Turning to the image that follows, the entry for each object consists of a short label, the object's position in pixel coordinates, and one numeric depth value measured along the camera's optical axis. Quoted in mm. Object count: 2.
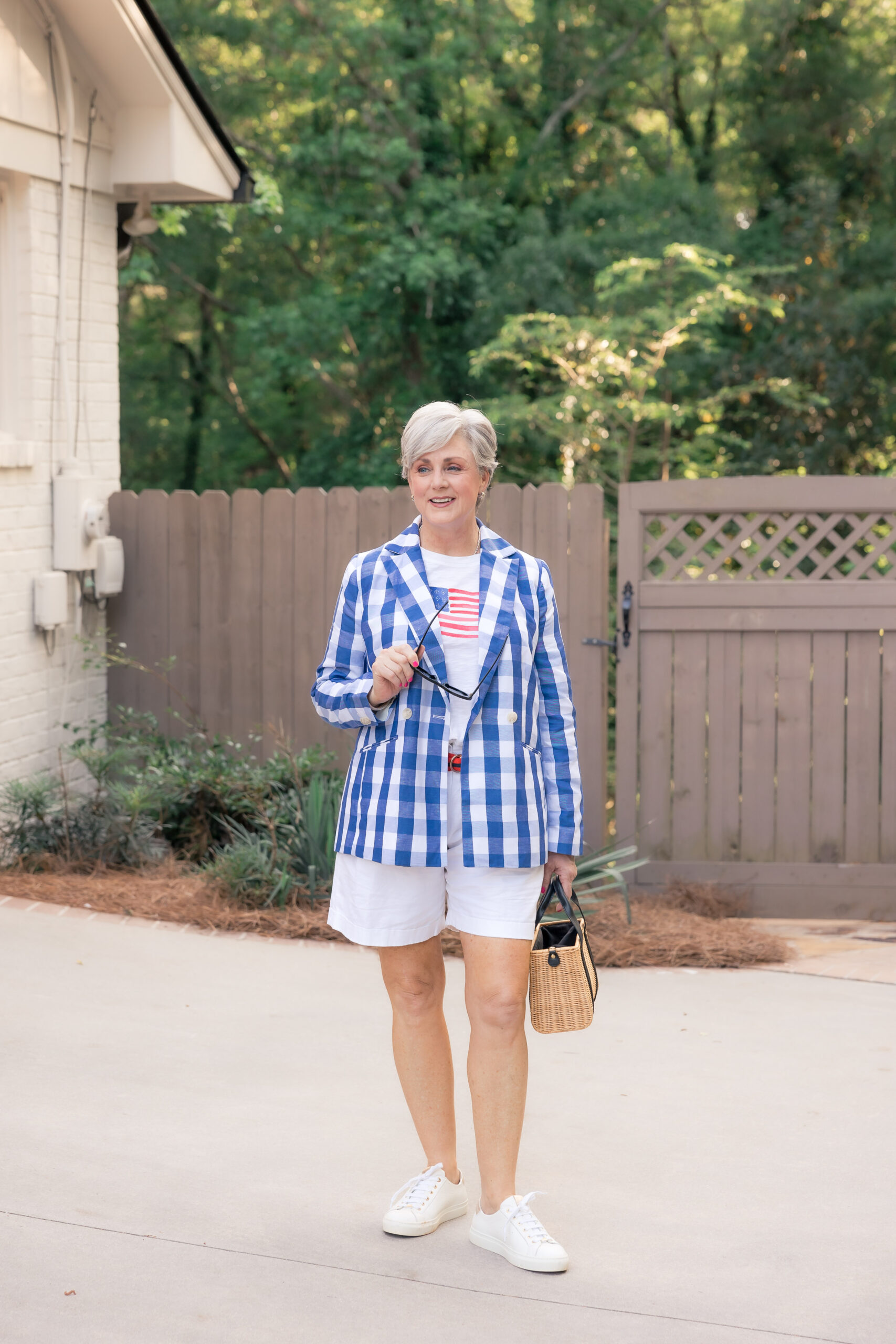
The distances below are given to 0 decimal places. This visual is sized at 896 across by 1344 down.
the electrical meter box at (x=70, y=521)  6719
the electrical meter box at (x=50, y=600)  6531
